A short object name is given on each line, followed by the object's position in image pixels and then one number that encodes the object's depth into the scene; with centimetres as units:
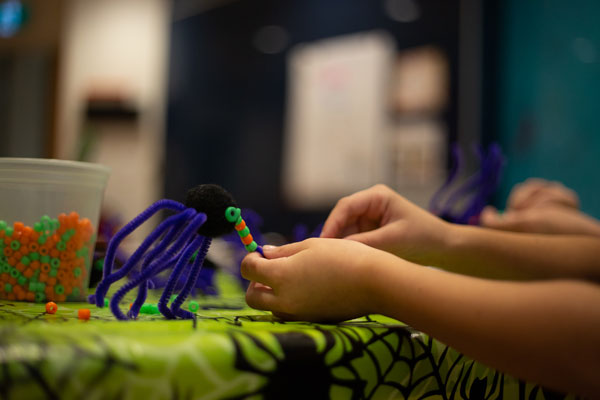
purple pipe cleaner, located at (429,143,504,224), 88
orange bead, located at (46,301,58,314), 45
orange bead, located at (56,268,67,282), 56
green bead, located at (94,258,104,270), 68
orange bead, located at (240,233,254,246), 50
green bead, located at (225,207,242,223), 46
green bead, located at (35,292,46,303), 54
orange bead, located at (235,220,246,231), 48
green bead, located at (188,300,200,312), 50
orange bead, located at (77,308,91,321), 42
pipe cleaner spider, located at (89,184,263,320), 45
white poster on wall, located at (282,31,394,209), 242
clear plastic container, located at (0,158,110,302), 54
